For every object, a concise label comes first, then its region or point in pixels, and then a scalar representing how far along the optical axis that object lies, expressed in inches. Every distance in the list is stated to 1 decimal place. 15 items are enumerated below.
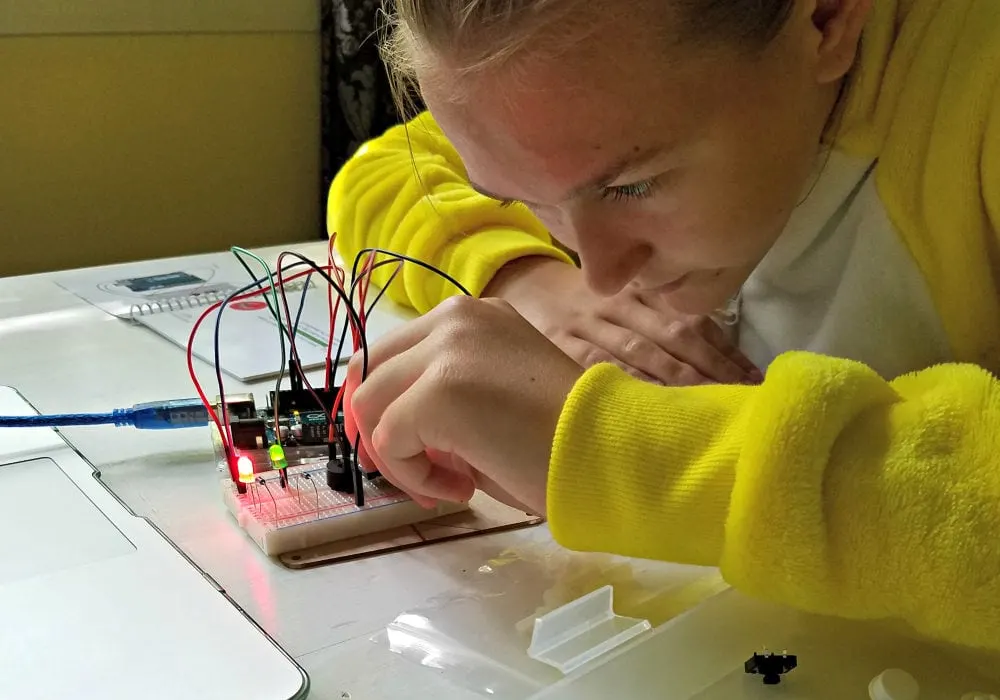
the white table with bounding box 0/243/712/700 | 17.4
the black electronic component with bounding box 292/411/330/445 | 24.8
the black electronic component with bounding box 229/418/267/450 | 24.1
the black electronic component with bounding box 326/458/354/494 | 22.6
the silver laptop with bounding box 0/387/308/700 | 16.5
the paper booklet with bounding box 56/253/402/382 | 32.4
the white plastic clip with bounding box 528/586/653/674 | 17.2
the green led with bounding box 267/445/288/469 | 23.2
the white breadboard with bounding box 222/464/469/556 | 21.0
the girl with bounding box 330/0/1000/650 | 16.4
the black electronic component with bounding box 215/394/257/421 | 24.9
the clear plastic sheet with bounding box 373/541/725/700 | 17.0
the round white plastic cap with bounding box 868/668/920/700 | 15.1
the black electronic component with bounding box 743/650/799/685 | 15.8
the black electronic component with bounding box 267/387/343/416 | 26.0
